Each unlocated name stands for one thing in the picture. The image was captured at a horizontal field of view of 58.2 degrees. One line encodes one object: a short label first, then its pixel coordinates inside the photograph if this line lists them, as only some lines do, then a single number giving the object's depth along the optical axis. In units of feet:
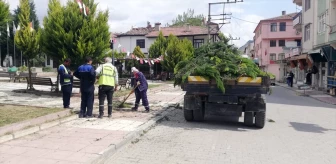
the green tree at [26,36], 45.01
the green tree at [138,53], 111.09
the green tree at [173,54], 100.17
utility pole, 100.74
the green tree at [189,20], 234.87
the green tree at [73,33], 40.55
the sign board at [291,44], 112.20
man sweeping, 32.27
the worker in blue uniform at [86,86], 26.61
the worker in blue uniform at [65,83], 30.66
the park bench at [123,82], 55.12
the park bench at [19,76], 69.12
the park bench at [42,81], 45.19
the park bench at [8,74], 74.39
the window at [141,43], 162.16
